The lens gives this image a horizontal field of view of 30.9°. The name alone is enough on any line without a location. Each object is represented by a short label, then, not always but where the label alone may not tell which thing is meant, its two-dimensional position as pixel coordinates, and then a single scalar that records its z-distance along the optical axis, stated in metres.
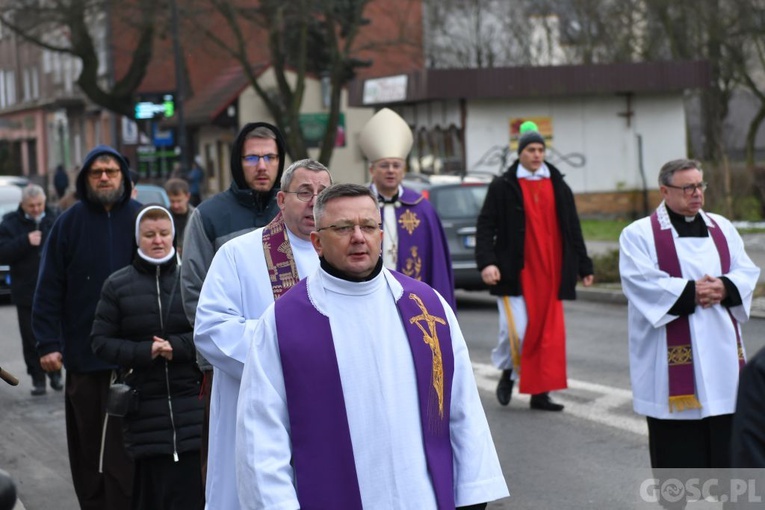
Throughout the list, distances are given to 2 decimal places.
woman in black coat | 6.27
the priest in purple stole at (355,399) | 3.95
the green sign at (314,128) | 47.53
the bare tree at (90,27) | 32.88
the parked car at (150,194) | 21.33
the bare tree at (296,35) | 31.47
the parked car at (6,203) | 20.97
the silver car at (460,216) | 17.61
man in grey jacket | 5.84
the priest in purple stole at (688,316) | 6.80
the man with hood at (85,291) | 7.10
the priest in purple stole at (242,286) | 4.95
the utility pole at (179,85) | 30.78
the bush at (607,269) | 18.81
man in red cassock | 10.27
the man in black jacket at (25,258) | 12.34
